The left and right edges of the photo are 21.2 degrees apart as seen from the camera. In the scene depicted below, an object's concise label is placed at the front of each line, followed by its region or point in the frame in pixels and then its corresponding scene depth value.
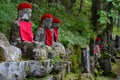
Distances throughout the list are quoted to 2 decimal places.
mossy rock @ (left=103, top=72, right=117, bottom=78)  16.22
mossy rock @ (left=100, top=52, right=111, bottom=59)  16.38
